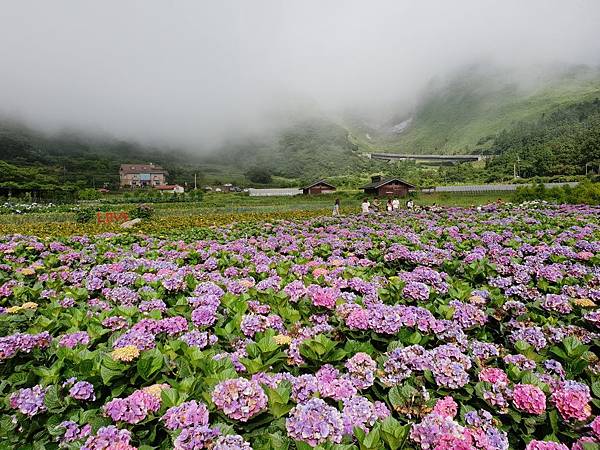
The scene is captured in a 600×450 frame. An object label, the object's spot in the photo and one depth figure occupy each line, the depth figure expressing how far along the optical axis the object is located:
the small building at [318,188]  88.19
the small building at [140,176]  149.62
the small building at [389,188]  68.56
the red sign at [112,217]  28.11
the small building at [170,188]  133.38
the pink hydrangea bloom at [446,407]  2.08
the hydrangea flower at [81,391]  2.14
